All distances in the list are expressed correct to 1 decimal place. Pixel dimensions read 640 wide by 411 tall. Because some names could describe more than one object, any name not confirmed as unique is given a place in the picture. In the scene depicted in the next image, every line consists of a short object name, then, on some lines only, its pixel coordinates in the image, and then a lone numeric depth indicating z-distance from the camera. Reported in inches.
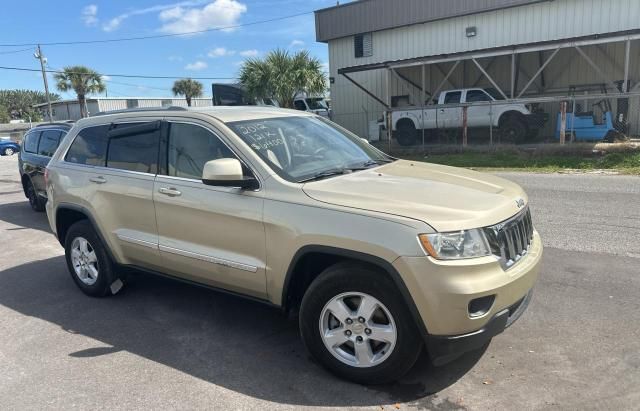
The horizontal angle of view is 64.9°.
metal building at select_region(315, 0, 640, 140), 719.1
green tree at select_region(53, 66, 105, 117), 1700.3
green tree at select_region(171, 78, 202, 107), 1786.4
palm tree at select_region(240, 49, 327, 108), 911.7
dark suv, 370.6
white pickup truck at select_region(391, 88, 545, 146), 616.1
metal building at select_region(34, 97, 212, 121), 2107.5
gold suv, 113.7
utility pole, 1622.8
